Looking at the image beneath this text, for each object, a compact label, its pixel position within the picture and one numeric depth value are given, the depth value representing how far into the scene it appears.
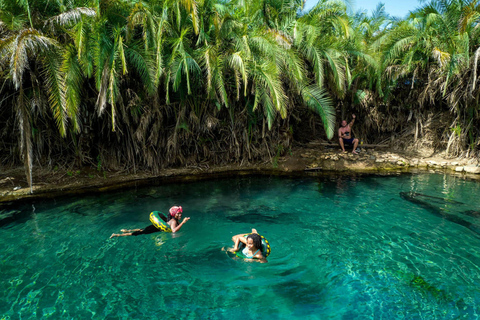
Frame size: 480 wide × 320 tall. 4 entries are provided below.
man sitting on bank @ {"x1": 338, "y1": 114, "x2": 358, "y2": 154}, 14.46
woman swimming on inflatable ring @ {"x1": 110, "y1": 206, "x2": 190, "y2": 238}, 7.14
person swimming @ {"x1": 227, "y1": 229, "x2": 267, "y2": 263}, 5.89
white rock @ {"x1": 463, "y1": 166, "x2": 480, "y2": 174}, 11.90
